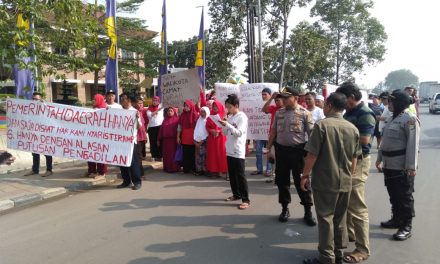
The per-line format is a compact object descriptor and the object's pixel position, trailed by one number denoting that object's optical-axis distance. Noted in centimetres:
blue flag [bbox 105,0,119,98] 952
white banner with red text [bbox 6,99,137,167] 693
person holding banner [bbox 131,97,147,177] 734
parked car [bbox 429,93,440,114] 3034
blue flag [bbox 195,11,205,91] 1407
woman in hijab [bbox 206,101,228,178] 769
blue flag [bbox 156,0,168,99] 1440
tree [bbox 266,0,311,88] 1945
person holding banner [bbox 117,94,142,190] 697
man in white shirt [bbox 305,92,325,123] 698
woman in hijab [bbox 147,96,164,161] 950
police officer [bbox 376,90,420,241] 421
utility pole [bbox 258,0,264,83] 1782
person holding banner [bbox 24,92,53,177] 768
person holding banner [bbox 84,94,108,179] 770
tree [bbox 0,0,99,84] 556
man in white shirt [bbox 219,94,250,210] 559
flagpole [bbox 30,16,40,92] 648
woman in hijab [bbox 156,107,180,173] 847
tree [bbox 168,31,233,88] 1992
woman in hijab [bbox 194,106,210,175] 791
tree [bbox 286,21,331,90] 2030
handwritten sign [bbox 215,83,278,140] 815
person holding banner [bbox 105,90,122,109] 732
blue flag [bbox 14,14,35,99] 777
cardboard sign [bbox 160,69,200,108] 835
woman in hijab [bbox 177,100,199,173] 824
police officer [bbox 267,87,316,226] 484
